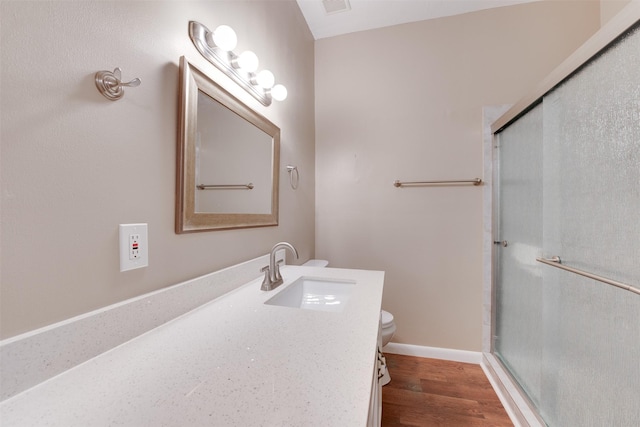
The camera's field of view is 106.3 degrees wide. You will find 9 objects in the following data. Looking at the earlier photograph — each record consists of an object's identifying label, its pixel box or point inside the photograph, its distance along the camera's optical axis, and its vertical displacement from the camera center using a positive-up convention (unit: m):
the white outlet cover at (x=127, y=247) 0.59 -0.09
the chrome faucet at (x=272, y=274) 1.01 -0.27
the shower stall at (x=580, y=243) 0.78 -0.11
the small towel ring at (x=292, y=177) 1.55 +0.25
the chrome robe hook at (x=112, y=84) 0.54 +0.30
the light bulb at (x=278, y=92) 1.28 +0.65
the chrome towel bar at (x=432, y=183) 1.69 +0.24
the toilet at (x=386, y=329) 1.43 -0.69
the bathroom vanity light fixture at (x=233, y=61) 0.83 +0.62
